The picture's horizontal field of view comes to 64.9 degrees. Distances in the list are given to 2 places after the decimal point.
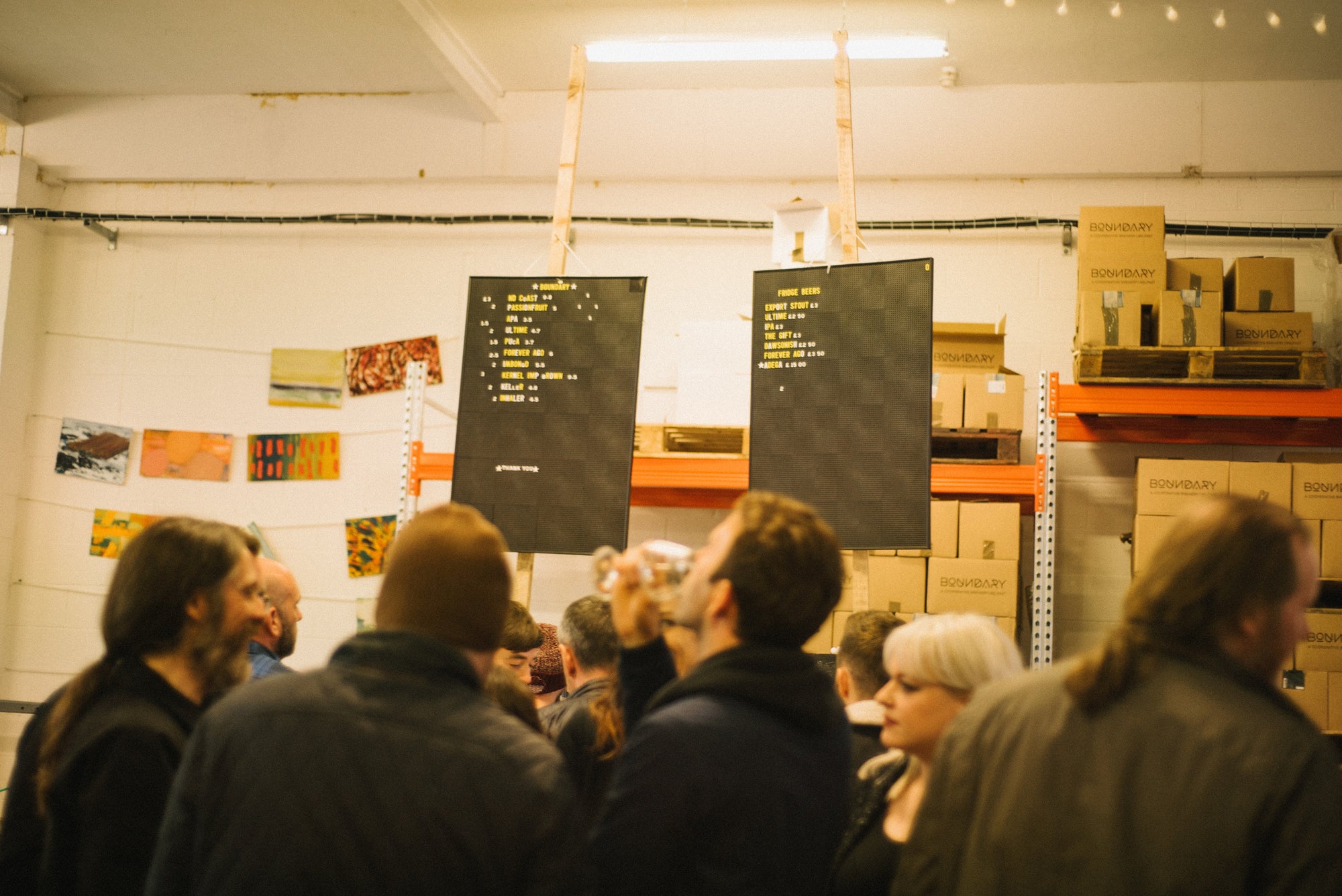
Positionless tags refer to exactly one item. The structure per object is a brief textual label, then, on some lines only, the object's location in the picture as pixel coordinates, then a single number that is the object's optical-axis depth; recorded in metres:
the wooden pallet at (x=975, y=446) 5.04
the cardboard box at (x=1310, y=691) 4.54
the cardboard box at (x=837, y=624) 4.97
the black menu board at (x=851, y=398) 4.08
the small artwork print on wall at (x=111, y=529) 6.49
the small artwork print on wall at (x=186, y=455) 6.48
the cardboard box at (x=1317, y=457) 5.53
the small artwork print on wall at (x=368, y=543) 6.25
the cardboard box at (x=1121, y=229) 5.02
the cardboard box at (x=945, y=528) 4.98
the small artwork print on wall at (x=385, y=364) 6.34
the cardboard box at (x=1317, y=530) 4.66
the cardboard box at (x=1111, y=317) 4.96
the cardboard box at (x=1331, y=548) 4.61
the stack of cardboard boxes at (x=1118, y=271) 4.98
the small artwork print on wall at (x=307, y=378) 6.41
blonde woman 2.08
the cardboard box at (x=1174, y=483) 4.75
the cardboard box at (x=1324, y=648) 4.60
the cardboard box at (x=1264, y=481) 4.69
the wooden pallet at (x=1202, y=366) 4.86
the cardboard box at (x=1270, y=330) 4.92
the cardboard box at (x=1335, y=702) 4.53
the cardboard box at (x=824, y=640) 5.04
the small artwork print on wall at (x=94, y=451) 6.56
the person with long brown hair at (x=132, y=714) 1.67
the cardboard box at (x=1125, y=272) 5.00
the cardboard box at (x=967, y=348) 5.29
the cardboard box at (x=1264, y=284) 4.98
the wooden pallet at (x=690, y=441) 5.18
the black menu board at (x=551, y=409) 4.42
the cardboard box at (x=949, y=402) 5.07
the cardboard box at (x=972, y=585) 4.91
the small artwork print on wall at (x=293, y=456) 6.37
